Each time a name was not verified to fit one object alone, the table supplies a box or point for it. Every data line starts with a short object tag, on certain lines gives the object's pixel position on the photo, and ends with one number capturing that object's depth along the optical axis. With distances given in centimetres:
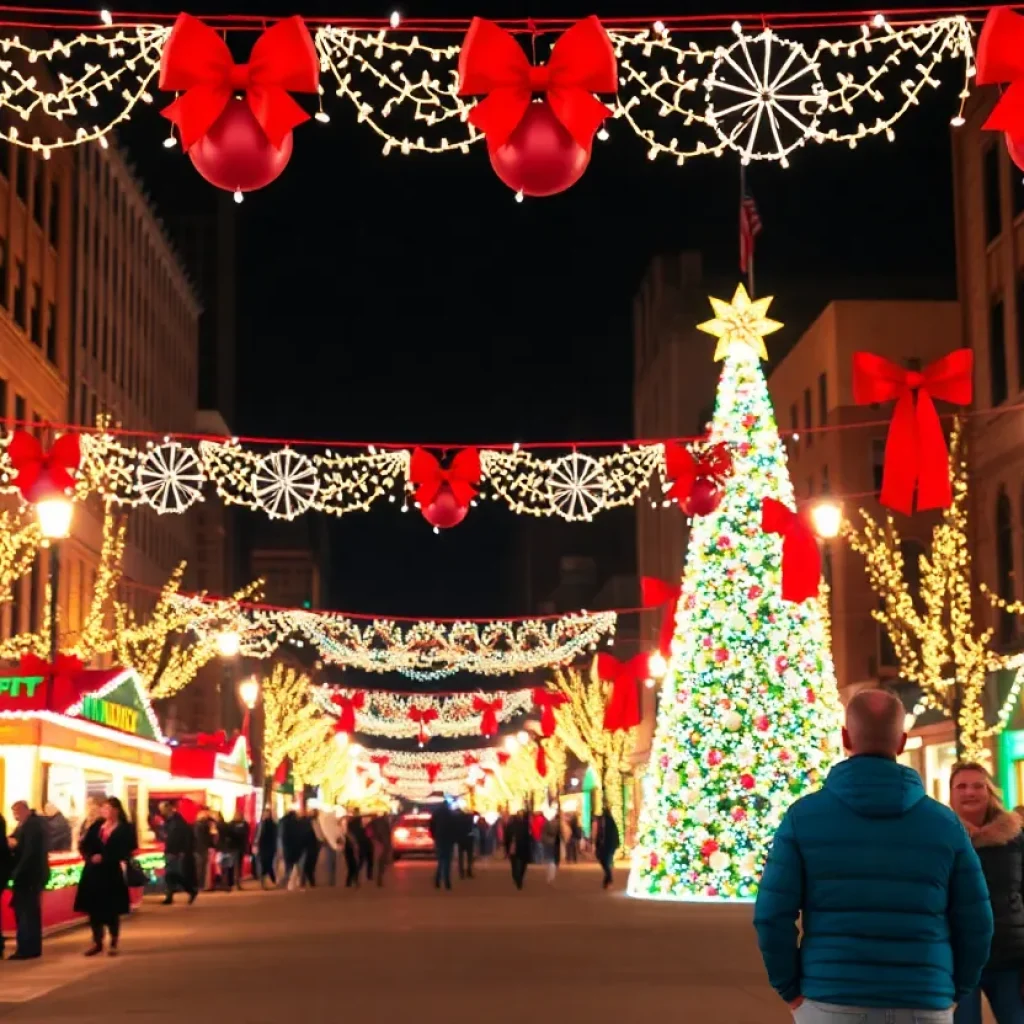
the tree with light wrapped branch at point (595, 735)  6812
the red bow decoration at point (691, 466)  2684
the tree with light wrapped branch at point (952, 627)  3694
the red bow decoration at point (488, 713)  7069
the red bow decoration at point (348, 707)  6931
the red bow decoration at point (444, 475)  2519
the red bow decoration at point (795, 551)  2572
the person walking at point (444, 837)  4138
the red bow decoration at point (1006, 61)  1175
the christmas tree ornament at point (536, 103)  1192
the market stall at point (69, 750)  2677
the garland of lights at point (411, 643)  4881
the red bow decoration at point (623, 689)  4051
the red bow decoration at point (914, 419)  1870
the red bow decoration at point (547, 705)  6356
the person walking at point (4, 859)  2116
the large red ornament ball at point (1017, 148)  1182
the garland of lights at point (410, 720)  8500
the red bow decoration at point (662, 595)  3008
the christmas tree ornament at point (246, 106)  1202
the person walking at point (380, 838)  4516
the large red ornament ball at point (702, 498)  2756
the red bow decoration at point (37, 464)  2577
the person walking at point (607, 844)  3944
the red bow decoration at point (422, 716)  8456
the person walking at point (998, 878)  986
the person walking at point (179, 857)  3566
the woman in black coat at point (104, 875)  2219
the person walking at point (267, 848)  4278
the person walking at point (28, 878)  2159
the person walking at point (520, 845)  4156
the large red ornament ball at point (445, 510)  2527
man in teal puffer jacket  614
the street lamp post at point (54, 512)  2512
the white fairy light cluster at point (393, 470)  2906
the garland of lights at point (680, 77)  1346
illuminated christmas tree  2816
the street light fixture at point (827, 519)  2880
